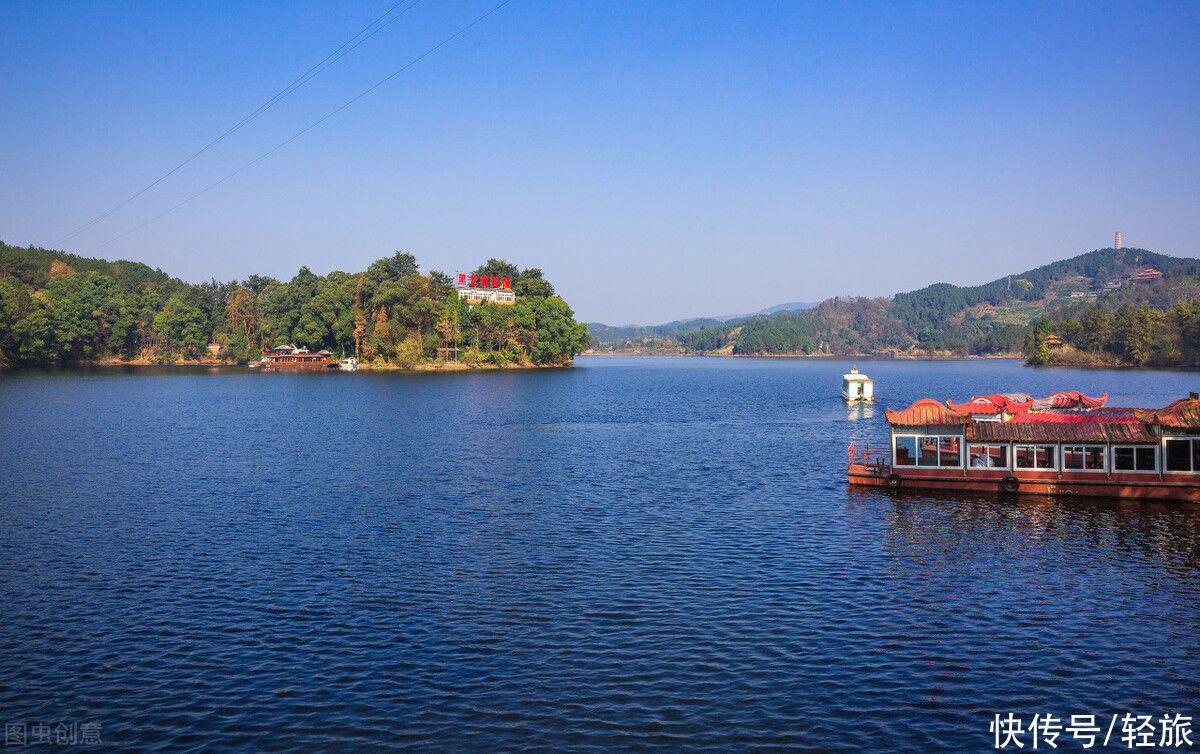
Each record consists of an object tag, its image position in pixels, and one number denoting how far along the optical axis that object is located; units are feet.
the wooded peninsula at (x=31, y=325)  598.75
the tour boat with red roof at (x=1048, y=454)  140.67
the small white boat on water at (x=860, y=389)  392.27
